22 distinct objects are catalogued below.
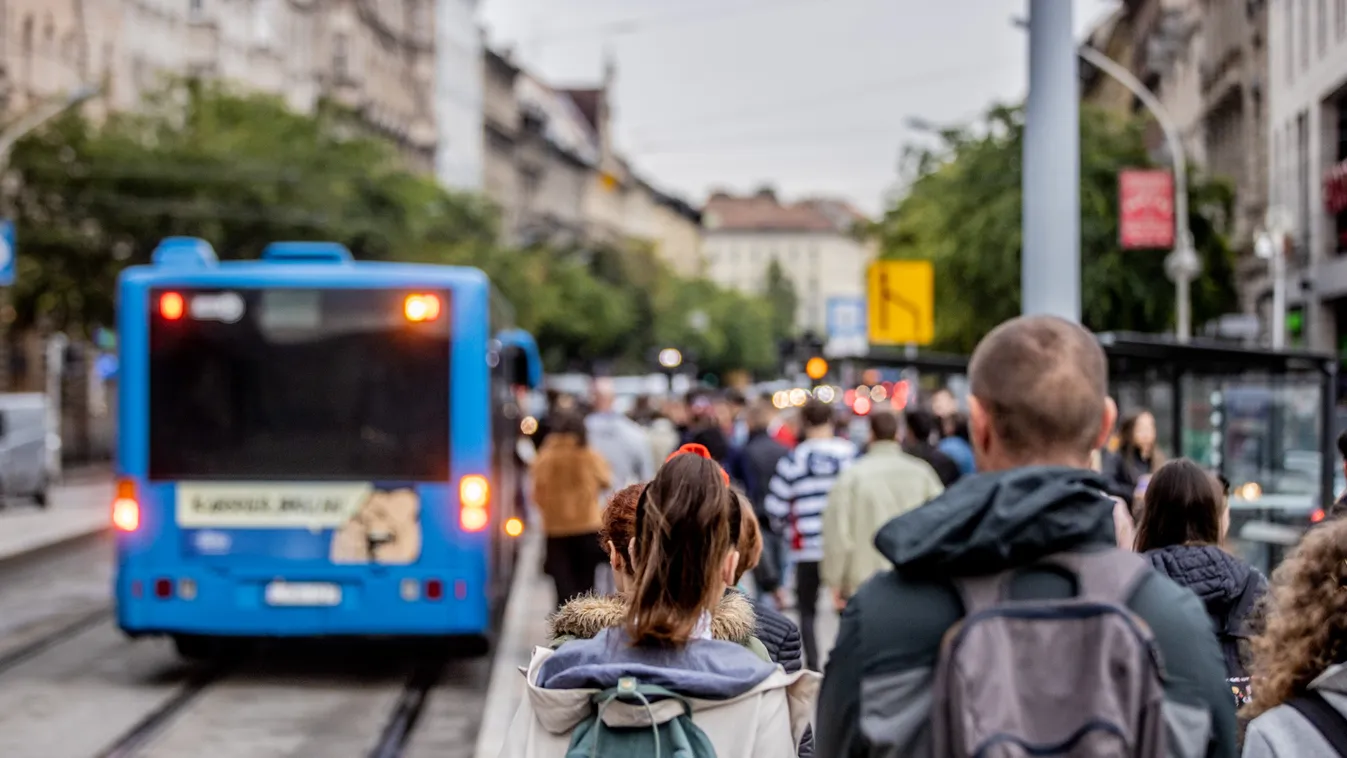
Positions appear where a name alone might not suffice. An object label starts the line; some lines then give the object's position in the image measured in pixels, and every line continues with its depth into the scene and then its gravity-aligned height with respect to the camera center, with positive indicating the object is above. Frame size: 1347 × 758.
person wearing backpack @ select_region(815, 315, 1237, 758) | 3.04 -0.38
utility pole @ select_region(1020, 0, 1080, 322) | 8.98 +0.79
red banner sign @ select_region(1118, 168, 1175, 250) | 27.59 +1.86
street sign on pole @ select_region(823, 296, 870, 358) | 38.75 +0.55
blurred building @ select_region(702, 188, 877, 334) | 72.75 +4.34
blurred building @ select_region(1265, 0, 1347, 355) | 33.12 +3.30
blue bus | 13.42 -0.56
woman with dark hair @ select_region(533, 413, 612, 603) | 13.63 -0.86
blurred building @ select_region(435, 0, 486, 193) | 106.44 +13.07
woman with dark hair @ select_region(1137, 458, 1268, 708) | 5.57 -0.51
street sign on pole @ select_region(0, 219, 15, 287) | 32.50 +1.64
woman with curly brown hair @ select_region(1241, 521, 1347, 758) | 3.39 -0.50
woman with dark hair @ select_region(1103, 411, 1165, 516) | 11.97 -0.54
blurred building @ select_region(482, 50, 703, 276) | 116.31 +11.61
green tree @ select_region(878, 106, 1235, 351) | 32.28 +1.76
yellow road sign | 27.22 +0.66
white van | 35.06 -1.40
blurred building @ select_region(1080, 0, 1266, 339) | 42.41 +5.97
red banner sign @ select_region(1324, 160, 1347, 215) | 32.88 +2.51
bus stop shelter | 13.51 -0.51
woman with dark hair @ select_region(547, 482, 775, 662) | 4.16 -0.50
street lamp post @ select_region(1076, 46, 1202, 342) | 29.84 +1.51
